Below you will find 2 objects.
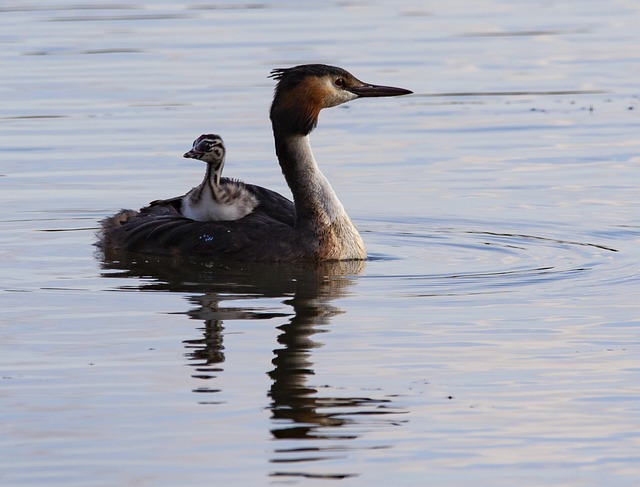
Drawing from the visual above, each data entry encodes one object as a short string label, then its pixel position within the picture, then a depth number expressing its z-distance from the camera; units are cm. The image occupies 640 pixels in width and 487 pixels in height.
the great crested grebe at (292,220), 1152
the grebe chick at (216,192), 1182
